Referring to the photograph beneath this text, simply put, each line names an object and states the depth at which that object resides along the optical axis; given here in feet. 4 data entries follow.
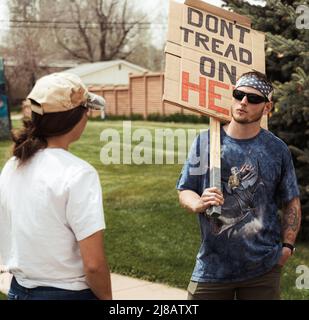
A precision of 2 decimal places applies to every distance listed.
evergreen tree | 21.01
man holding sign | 10.13
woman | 7.80
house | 152.56
